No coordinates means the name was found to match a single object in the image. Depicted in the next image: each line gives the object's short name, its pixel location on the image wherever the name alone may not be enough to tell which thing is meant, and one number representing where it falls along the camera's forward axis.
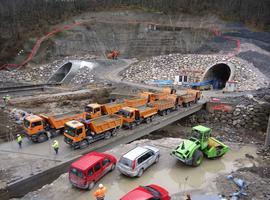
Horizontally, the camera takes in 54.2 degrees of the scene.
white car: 12.82
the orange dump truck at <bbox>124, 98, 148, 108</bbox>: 22.75
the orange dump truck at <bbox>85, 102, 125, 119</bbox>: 19.98
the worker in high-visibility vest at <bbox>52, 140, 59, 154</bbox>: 14.97
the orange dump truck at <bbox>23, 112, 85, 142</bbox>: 17.00
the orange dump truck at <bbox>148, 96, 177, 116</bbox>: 22.95
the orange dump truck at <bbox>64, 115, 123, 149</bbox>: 15.49
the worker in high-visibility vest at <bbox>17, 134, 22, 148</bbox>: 16.20
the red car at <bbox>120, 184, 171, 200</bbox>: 9.92
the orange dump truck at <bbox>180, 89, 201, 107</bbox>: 26.16
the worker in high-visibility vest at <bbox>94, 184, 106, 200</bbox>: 10.39
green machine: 14.15
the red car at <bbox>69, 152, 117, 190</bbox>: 11.71
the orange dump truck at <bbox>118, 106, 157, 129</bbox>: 19.47
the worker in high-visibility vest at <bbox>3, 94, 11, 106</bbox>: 25.50
